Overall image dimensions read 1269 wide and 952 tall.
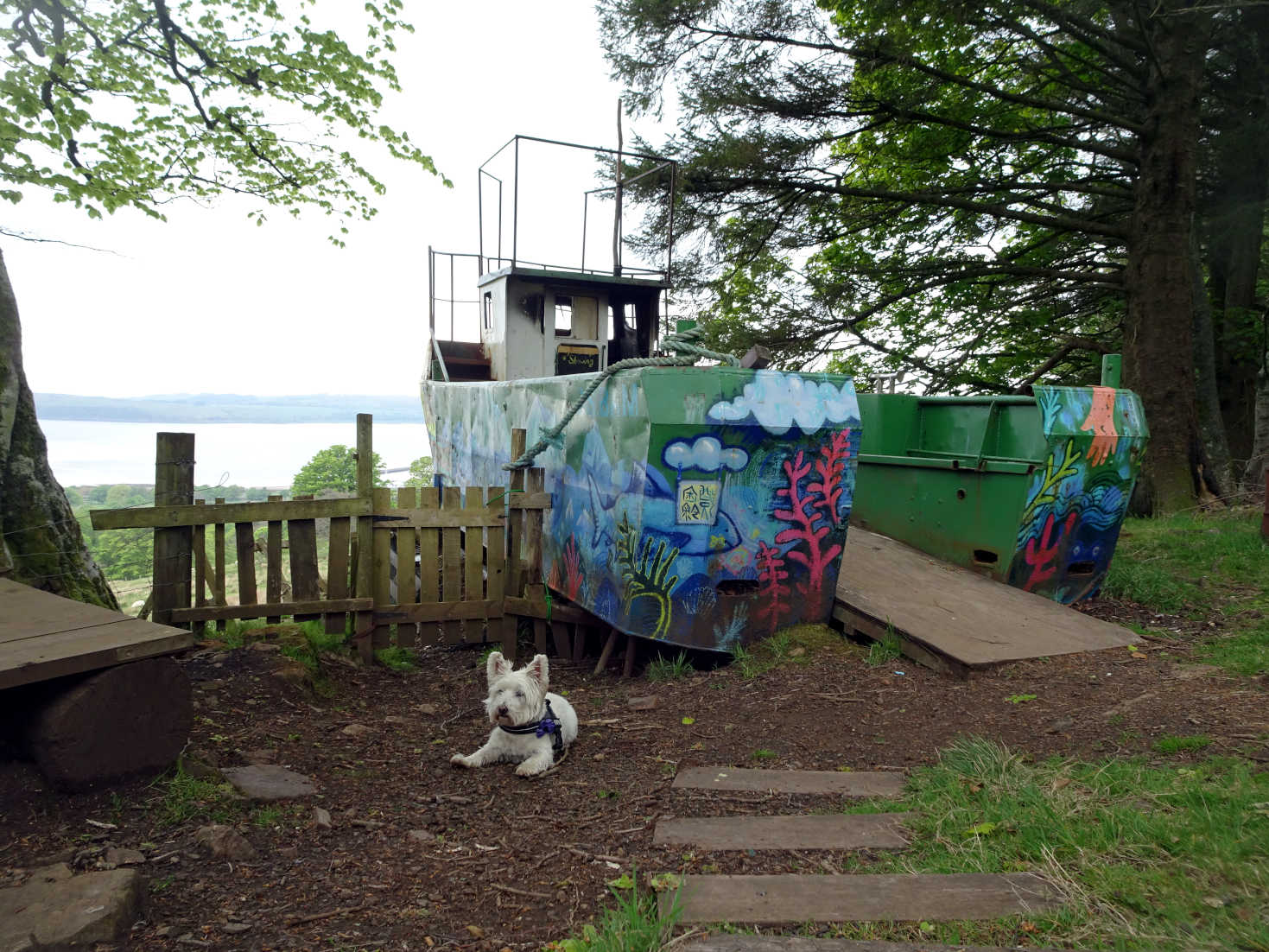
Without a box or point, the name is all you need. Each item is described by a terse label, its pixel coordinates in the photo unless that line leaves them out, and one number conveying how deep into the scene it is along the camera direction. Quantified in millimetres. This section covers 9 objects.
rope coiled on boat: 5840
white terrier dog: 4375
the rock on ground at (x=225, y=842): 3289
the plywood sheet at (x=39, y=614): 3686
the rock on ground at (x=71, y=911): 2520
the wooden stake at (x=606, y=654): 6715
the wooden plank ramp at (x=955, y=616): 5590
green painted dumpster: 6922
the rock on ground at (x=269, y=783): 3895
